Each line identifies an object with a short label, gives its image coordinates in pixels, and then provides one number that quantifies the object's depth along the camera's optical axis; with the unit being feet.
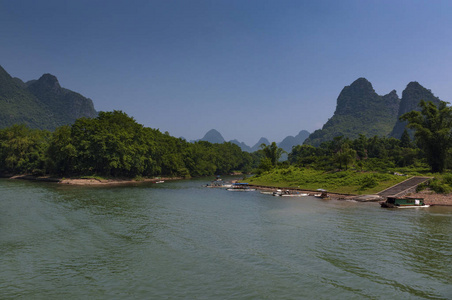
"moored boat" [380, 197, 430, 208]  157.32
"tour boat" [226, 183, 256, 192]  260.42
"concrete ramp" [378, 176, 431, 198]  183.92
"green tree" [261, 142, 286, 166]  405.18
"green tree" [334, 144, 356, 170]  262.26
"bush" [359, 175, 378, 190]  205.67
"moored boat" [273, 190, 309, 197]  217.77
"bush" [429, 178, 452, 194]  173.88
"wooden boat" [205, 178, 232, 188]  290.44
